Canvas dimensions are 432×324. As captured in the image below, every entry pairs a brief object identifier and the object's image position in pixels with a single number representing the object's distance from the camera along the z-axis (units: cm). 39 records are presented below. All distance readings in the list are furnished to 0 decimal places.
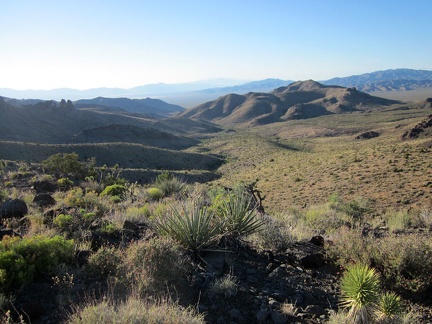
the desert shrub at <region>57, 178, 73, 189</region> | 1157
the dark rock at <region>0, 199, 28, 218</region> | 610
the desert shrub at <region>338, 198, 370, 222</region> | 1165
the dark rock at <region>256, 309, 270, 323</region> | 337
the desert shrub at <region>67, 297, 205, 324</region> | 271
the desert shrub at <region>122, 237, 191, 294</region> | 361
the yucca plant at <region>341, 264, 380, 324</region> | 318
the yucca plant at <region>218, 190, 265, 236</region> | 526
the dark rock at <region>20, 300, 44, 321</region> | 313
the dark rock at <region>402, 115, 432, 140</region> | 4129
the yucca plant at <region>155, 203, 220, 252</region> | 465
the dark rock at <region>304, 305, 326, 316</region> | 350
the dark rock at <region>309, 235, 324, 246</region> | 555
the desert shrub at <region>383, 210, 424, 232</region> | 777
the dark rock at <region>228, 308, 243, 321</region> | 341
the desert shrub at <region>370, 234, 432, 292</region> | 402
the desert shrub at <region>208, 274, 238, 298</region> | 373
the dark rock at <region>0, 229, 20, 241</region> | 471
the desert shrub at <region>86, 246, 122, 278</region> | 388
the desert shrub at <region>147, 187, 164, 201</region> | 994
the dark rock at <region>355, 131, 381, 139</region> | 5383
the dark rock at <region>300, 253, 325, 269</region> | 468
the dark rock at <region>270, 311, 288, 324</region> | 333
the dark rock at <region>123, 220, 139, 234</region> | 547
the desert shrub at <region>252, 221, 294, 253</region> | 521
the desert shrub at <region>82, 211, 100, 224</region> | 574
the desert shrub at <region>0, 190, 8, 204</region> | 825
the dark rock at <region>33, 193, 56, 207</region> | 759
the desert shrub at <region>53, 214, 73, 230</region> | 530
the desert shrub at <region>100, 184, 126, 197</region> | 1016
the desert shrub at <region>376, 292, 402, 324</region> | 325
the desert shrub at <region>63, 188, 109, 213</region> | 727
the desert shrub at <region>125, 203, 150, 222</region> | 615
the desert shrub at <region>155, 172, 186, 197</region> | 1121
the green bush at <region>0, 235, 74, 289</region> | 351
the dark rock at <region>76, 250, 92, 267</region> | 415
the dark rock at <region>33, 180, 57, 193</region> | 1048
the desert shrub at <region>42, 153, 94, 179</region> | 1704
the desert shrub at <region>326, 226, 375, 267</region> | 453
